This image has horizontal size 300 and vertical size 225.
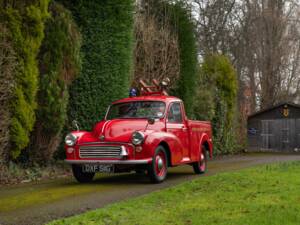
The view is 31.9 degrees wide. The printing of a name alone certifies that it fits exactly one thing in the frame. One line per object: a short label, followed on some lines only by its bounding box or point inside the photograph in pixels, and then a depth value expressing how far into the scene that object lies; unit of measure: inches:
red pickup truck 395.5
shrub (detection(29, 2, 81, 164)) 466.6
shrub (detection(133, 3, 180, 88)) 761.0
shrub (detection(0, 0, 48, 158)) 423.5
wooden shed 1353.3
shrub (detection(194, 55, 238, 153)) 908.6
